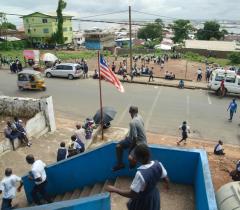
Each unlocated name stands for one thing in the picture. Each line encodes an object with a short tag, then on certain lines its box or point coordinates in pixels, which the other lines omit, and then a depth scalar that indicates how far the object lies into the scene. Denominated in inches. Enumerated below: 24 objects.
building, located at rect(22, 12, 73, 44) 2524.6
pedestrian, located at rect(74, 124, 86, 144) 429.6
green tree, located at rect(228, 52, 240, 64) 1776.3
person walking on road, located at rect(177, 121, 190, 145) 592.5
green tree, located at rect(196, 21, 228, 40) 3225.9
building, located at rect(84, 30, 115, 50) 2753.4
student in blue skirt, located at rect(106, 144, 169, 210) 171.5
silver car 1121.6
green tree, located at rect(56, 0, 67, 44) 2211.5
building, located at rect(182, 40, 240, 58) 2136.4
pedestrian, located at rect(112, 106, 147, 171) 275.3
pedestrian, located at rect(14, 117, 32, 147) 503.8
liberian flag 472.4
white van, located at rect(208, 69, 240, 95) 989.2
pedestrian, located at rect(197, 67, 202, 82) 1177.7
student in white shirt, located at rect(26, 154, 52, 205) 293.3
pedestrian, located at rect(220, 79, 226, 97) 983.2
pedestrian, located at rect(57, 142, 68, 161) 366.9
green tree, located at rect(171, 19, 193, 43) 3068.4
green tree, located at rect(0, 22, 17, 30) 2201.9
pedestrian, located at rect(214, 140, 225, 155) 530.3
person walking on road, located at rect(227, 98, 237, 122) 753.6
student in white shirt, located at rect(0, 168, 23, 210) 299.3
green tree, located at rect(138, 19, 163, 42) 3543.3
